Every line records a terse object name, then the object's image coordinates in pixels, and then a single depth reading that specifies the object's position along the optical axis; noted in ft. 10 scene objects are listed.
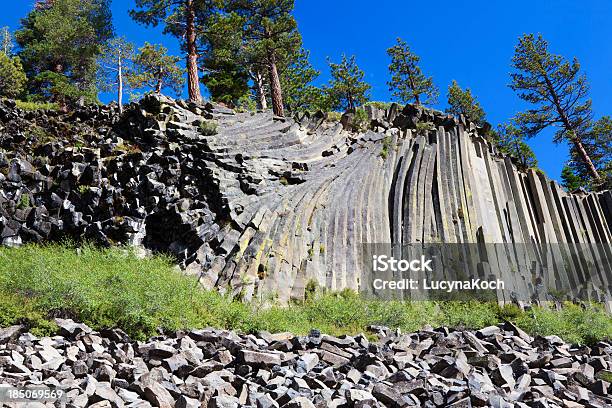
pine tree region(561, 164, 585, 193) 127.05
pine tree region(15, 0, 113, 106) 97.71
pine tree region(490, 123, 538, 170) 116.72
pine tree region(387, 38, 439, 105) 122.93
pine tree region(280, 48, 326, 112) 112.88
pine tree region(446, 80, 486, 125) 128.47
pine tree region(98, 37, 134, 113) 90.74
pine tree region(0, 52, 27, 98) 89.87
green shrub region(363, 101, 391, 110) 92.77
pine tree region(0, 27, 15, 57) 112.98
